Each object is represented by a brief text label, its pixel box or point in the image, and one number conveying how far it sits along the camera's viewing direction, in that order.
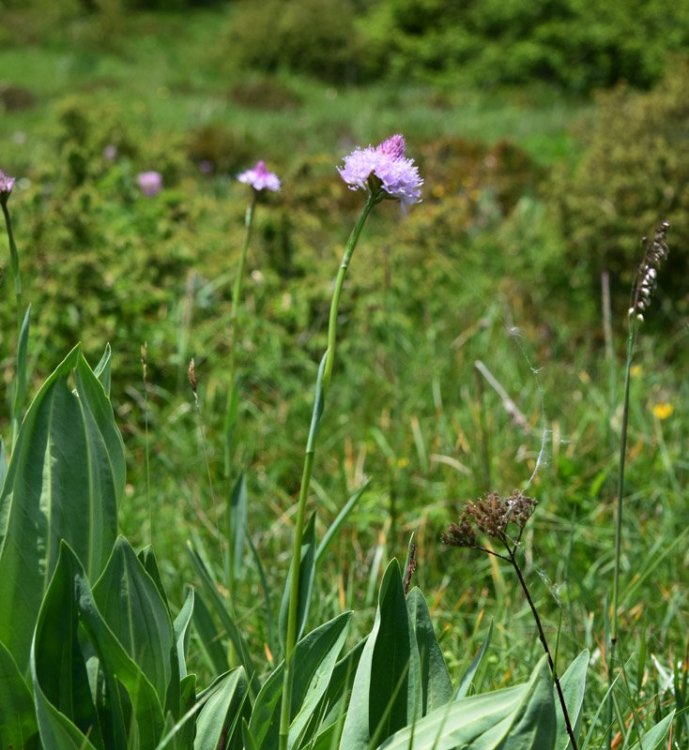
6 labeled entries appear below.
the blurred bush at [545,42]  15.41
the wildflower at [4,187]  1.17
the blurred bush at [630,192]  4.30
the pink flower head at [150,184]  3.79
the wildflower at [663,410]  2.85
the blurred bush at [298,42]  16.50
